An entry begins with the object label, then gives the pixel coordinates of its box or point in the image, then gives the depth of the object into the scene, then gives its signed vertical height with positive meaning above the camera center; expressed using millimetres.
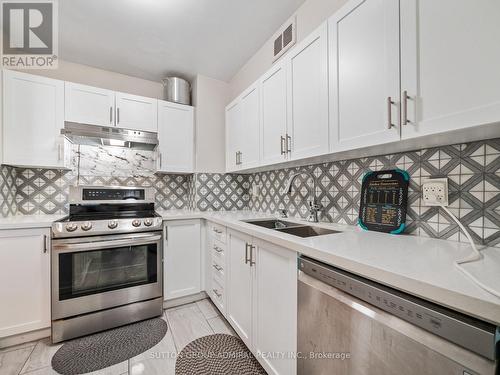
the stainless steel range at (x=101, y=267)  1679 -681
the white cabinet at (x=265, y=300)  1088 -685
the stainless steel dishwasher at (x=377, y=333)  517 -439
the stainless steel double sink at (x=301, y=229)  1514 -309
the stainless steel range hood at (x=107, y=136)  1962 +504
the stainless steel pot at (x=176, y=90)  2623 +1225
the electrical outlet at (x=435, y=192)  1021 -18
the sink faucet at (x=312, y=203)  1668 -120
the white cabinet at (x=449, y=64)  699 +458
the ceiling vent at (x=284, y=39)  1782 +1308
